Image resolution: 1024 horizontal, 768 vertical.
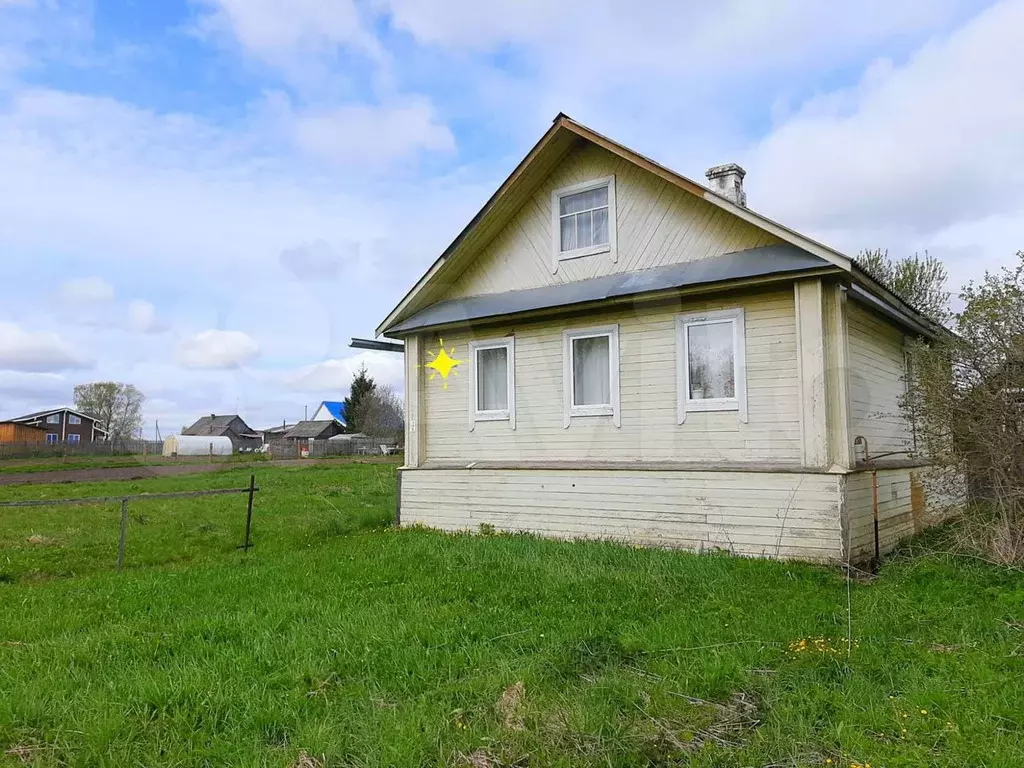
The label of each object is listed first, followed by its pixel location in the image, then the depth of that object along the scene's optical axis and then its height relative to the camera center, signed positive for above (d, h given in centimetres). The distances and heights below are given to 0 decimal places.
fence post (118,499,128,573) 966 -138
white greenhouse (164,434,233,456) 5516 -79
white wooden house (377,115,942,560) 918 +87
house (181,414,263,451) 8231 +63
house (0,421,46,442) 6325 +44
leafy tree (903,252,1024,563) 813 +18
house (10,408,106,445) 6544 +124
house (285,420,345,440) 7312 +34
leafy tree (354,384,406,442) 5900 +139
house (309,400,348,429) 7512 +242
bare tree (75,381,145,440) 7400 +328
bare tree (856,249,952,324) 2377 +494
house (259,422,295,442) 8281 +23
